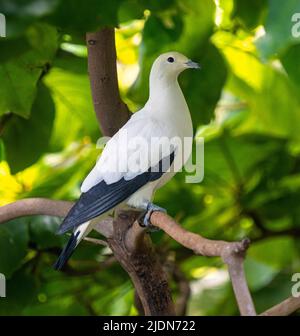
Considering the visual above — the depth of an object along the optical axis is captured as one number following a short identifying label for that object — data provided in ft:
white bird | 6.85
